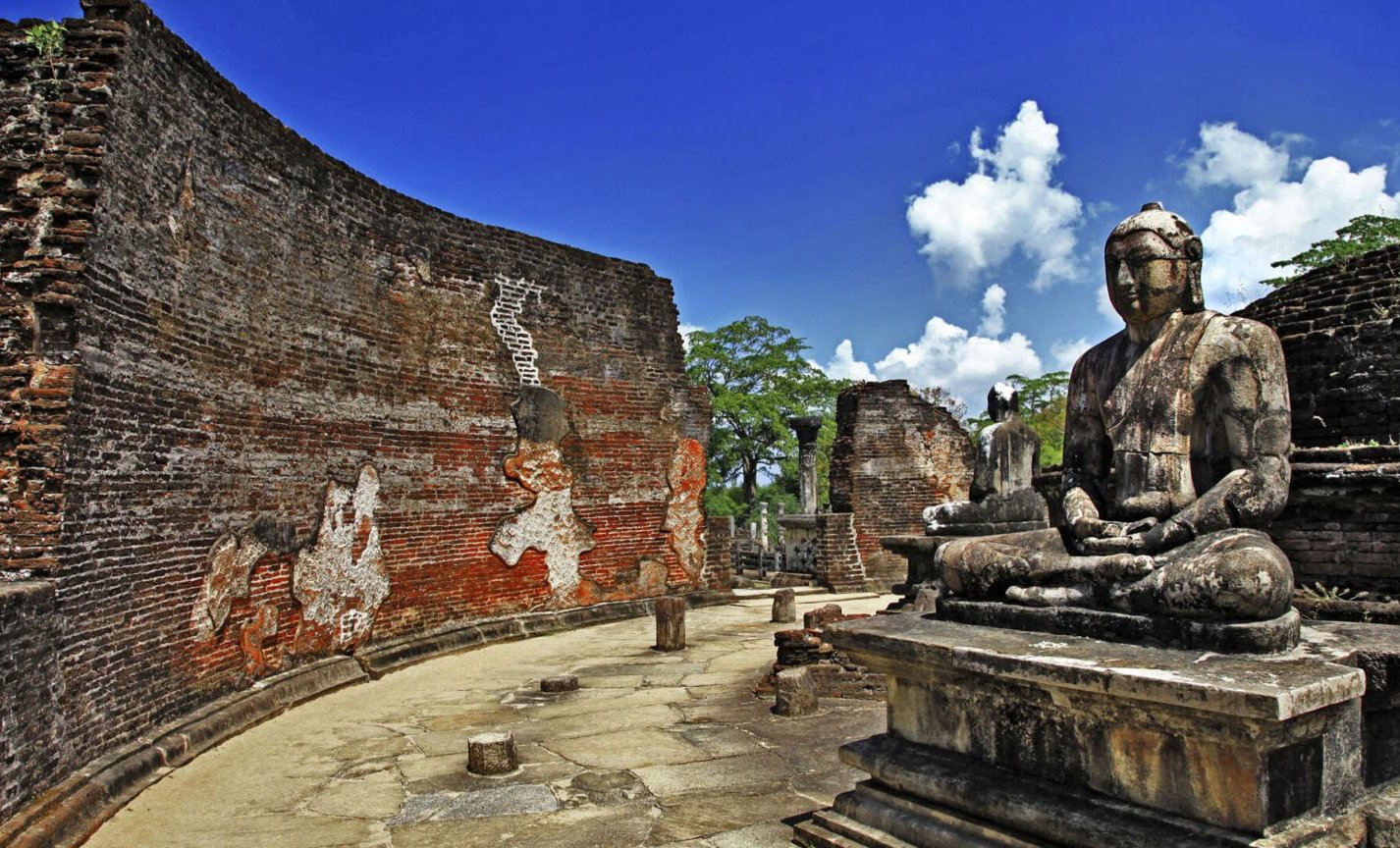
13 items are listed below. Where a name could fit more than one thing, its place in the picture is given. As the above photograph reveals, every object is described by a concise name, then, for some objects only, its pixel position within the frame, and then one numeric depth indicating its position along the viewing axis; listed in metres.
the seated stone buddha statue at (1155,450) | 3.28
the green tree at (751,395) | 29.05
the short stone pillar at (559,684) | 6.94
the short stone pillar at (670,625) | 8.69
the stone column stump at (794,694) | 5.87
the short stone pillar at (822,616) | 8.14
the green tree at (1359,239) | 16.95
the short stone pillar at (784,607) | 10.62
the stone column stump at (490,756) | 4.85
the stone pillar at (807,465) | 18.20
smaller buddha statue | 8.72
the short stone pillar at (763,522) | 27.04
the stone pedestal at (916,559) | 8.95
